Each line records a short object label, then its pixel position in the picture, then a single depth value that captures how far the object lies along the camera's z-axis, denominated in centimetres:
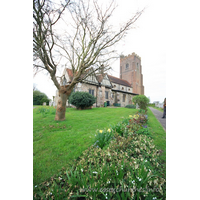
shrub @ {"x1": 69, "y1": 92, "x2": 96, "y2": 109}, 1258
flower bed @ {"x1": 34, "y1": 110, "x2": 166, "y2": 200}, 117
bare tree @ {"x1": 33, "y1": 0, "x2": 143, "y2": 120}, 314
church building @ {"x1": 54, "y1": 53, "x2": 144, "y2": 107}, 764
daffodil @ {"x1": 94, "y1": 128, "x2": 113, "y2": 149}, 262
